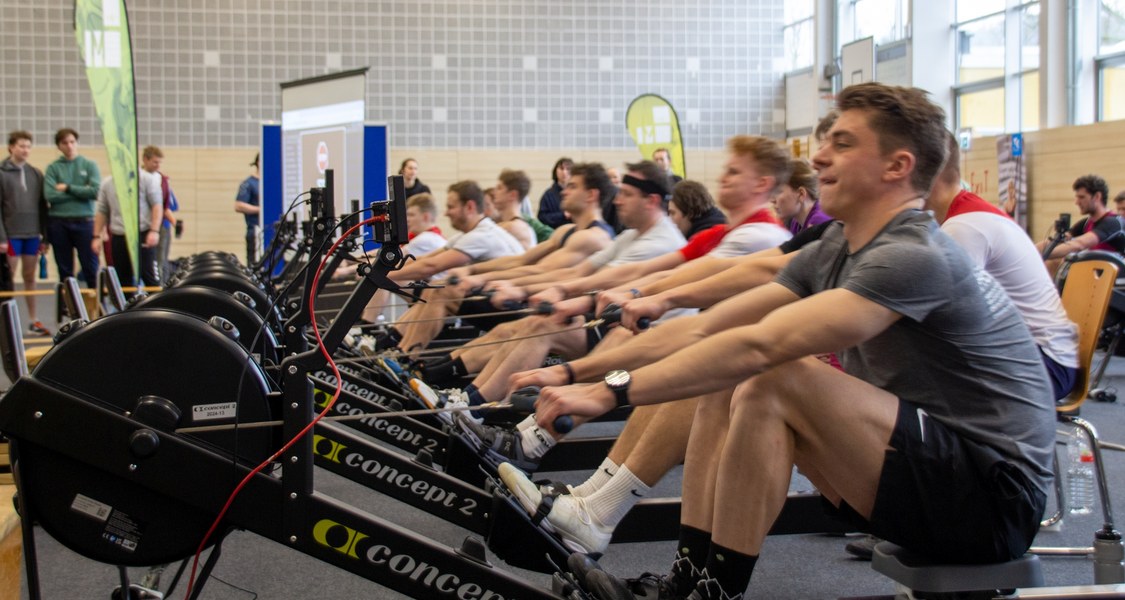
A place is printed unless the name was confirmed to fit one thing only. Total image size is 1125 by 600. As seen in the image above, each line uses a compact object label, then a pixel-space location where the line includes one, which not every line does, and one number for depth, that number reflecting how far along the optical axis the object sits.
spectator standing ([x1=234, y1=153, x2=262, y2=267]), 10.39
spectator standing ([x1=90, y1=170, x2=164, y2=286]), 7.64
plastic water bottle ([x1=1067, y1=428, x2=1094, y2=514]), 3.29
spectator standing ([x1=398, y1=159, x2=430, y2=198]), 9.58
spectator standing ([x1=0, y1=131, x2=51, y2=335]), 8.13
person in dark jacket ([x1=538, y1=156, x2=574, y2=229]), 8.30
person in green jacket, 8.09
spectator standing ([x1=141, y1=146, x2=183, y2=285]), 8.35
